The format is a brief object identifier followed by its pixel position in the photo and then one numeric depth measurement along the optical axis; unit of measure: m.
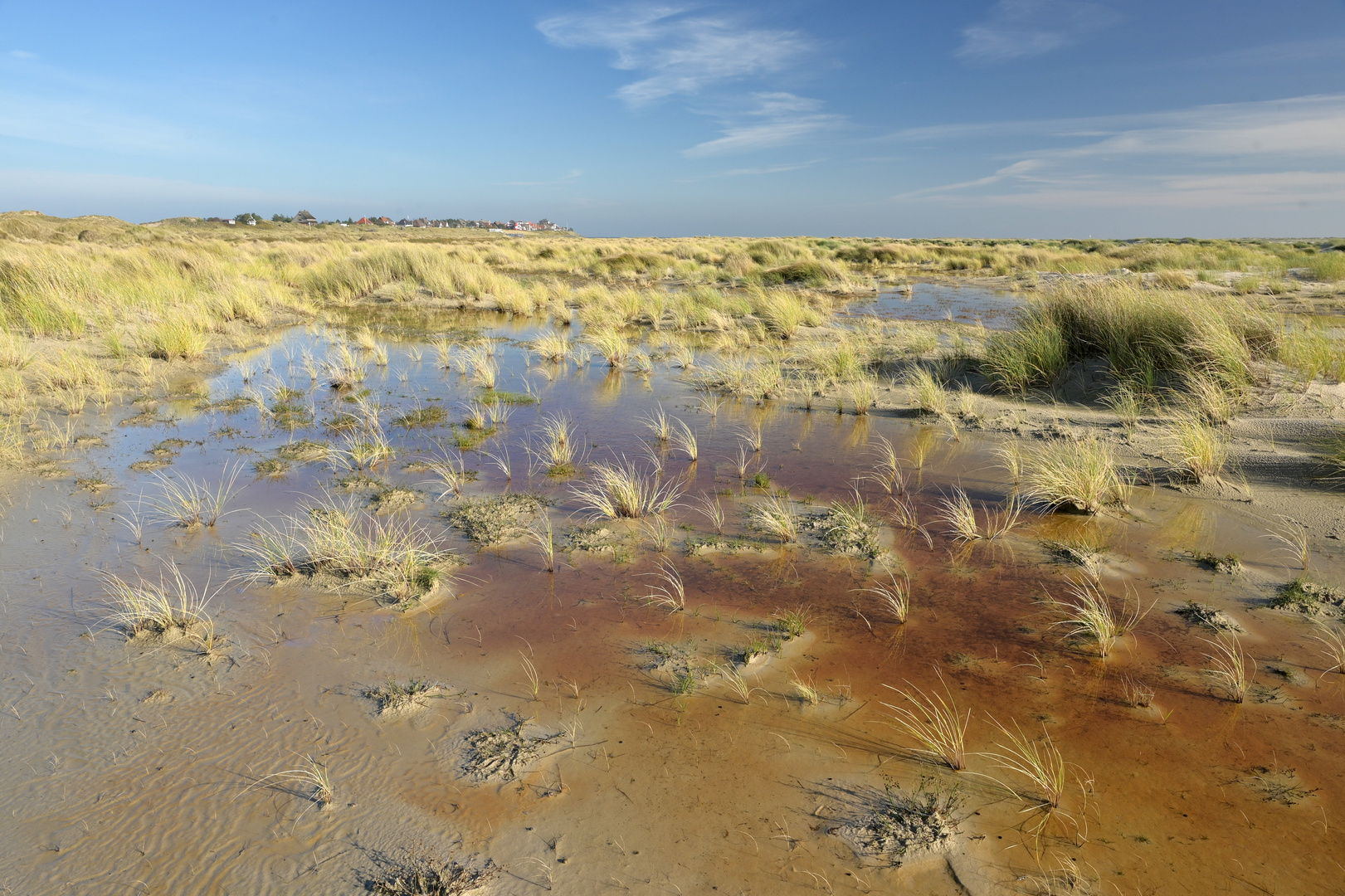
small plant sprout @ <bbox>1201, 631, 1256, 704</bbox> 3.31
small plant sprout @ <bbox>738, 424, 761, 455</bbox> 7.47
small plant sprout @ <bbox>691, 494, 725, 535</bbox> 5.37
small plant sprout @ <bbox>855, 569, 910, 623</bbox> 4.09
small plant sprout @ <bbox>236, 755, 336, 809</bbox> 2.68
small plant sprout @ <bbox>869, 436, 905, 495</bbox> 6.22
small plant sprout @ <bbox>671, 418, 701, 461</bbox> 6.97
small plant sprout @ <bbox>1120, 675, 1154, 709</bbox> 3.31
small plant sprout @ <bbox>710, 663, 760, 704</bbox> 3.37
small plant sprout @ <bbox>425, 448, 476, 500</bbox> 5.95
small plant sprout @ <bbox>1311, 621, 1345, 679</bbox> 3.51
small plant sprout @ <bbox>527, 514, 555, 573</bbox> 4.69
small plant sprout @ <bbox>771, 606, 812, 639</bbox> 3.91
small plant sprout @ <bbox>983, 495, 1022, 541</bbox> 5.23
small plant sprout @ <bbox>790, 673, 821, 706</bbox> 3.31
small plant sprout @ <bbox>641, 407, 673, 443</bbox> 7.68
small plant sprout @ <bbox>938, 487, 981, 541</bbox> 5.13
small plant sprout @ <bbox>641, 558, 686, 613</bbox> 4.19
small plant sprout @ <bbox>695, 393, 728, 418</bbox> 8.99
